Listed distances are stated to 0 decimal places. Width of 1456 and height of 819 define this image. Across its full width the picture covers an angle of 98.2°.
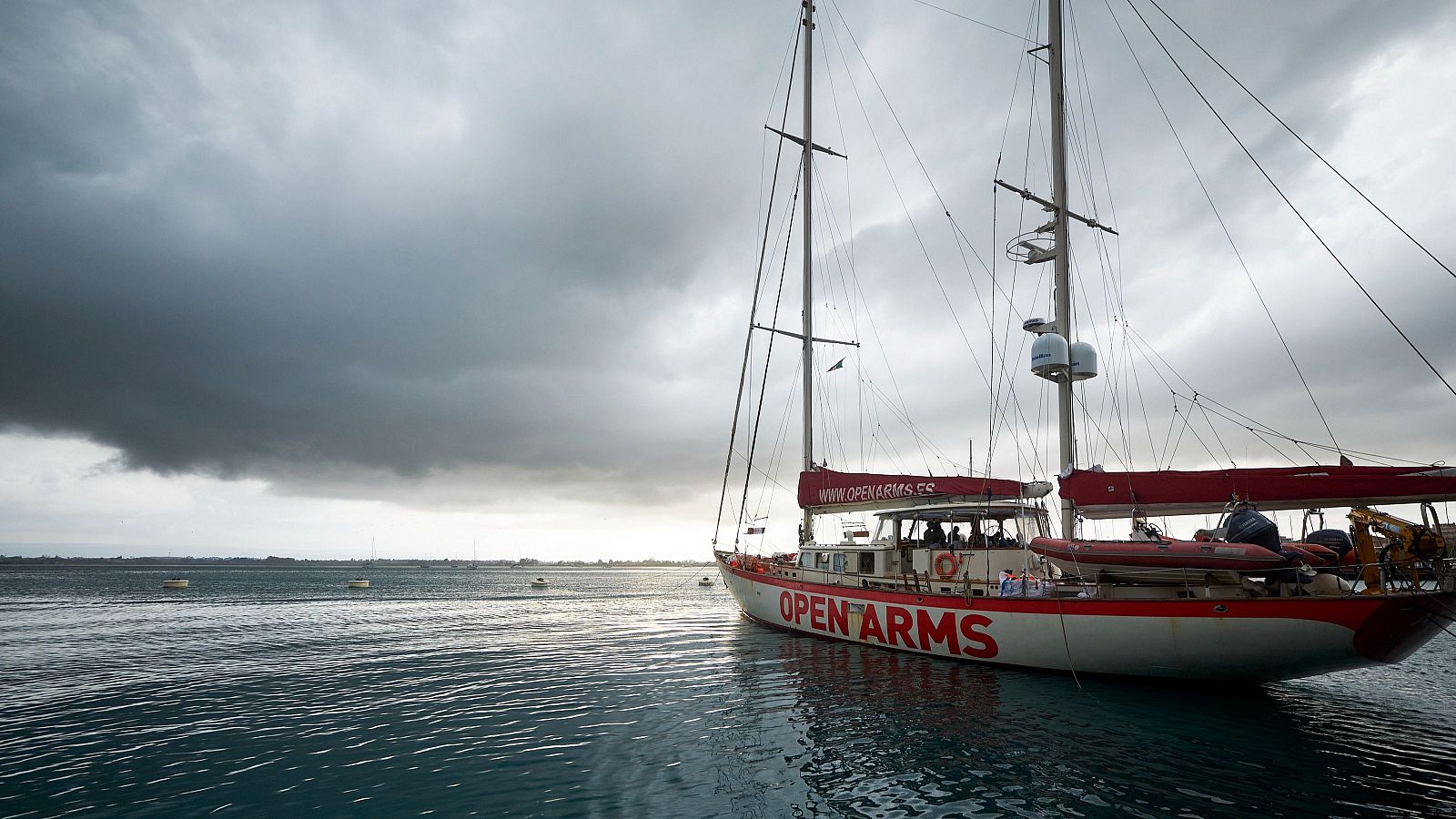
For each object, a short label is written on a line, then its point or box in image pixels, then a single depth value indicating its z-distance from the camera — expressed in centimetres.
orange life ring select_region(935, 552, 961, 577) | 1942
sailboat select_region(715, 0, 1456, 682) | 1180
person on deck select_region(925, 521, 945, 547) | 2100
